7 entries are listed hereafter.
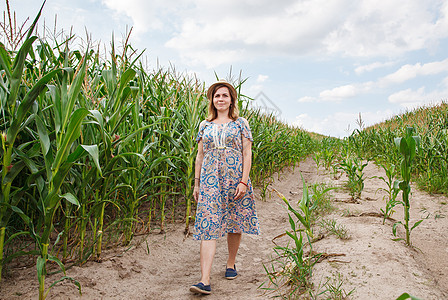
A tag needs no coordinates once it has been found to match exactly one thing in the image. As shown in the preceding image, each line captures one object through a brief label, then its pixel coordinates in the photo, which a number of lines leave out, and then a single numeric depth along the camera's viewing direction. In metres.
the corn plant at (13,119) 1.57
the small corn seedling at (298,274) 1.97
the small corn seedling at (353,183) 4.30
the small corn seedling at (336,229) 2.74
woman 2.40
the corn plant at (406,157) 2.53
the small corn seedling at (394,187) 2.71
